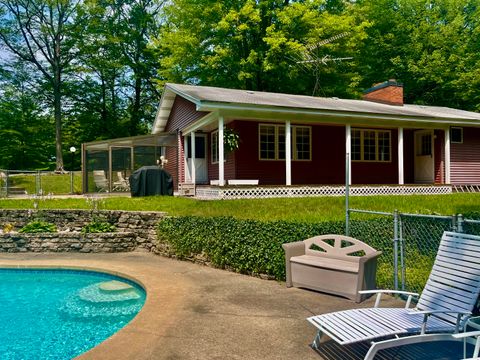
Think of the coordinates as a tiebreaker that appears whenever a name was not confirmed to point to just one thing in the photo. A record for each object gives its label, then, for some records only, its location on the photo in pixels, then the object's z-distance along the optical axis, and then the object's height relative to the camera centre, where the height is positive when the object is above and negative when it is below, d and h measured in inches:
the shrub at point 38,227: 449.2 -63.7
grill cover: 652.7 -18.3
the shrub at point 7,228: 458.5 -65.8
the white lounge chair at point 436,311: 128.9 -53.0
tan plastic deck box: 219.1 -57.3
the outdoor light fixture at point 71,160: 1390.7 +41.8
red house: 611.5 +51.8
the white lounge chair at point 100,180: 772.6 -17.2
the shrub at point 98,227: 439.8 -62.7
